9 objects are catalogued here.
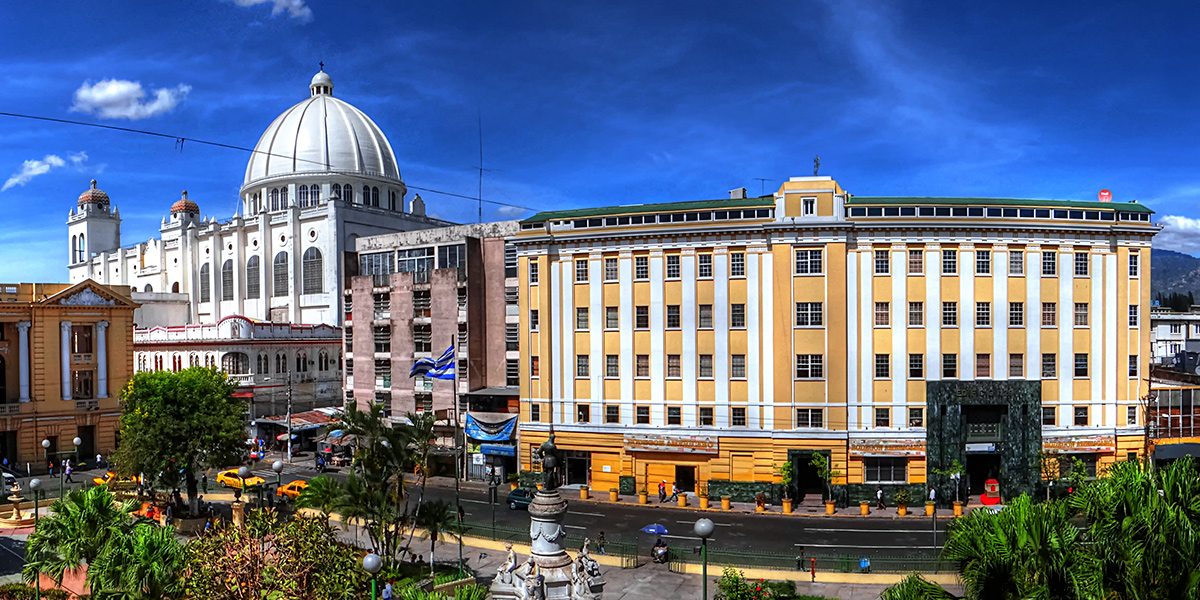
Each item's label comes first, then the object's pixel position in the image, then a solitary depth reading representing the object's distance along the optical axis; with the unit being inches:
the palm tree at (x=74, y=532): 858.1
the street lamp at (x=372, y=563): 762.8
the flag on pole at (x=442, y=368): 1988.2
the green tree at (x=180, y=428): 1566.2
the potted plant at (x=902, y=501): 1679.4
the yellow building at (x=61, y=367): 2276.1
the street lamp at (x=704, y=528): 798.5
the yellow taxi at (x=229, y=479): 1962.4
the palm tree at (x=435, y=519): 1155.3
